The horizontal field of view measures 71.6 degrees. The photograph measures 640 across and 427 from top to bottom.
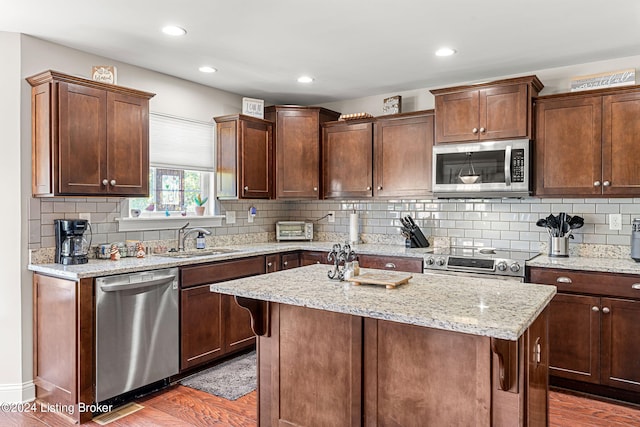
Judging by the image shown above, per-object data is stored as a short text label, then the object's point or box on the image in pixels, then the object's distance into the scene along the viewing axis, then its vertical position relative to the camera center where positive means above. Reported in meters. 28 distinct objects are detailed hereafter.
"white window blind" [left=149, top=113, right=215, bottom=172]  3.87 +0.60
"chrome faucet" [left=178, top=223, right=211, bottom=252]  3.98 -0.23
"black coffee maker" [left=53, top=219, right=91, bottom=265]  3.06 -0.23
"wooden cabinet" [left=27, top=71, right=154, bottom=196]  2.93 +0.50
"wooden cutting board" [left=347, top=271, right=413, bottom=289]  2.19 -0.37
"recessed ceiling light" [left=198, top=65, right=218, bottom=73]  3.76 +1.19
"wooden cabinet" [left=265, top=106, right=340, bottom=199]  4.67 +0.61
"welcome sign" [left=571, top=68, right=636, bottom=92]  3.37 +0.99
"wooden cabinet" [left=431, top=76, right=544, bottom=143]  3.60 +0.82
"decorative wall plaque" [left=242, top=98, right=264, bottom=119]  4.48 +1.03
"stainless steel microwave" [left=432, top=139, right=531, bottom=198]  3.59 +0.32
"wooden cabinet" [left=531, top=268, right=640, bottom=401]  3.04 -0.86
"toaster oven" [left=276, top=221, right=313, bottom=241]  4.97 -0.25
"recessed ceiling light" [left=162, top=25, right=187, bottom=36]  2.91 +1.18
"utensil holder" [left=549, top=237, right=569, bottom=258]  3.62 -0.33
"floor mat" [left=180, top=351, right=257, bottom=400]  3.24 -1.34
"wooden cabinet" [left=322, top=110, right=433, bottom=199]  4.20 +0.51
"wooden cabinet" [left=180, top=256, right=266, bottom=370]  3.41 -0.89
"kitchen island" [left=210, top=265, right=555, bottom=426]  1.72 -0.64
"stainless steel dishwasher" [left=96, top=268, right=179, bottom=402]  2.85 -0.84
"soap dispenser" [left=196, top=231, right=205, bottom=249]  4.16 -0.31
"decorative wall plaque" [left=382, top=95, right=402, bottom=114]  4.43 +1.03
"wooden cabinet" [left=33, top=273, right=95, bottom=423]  2.75 -0.87
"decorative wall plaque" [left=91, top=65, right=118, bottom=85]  3.20 +0.98
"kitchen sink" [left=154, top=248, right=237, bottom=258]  3.68 -0.39
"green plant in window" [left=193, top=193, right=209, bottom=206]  4.32 +0.08
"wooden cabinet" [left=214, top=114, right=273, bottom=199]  4.30 +0.51
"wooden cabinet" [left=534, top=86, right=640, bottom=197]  3.30 +0.49
